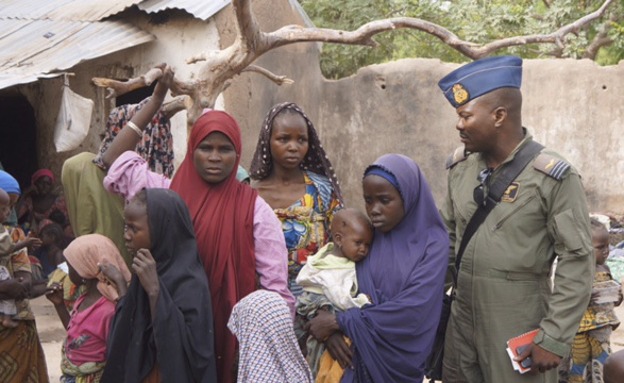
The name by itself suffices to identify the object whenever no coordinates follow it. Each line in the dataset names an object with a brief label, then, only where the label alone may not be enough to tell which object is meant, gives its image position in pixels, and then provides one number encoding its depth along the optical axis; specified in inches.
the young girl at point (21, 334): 161.6
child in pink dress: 141.9
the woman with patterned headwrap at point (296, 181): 149.2
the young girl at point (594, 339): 182.7
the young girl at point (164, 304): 119.2
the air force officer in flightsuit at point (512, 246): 121.6
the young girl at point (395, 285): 126.8
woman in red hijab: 130.6
